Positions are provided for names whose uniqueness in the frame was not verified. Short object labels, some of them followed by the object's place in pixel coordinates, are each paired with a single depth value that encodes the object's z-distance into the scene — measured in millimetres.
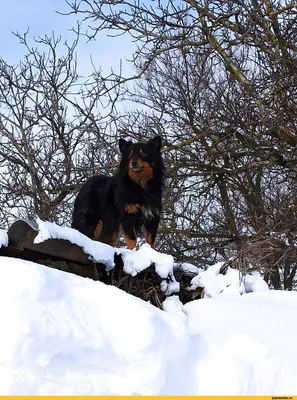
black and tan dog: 8680
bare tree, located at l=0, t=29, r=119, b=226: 14347
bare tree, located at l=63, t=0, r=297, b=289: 10328
